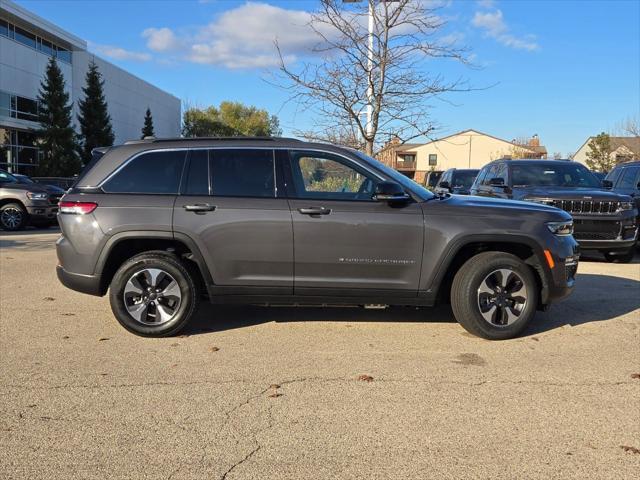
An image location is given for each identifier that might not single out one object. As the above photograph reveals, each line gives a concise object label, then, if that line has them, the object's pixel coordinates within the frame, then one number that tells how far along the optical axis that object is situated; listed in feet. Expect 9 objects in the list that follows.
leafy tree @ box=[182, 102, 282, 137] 229.66
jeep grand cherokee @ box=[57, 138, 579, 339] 16.78
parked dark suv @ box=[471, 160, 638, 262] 31.60
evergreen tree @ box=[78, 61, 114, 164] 147.74
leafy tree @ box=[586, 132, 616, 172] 161.79
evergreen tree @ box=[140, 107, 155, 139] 190.60
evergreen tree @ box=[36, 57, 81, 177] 125.49
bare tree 38.70
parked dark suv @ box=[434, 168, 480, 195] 57.67
